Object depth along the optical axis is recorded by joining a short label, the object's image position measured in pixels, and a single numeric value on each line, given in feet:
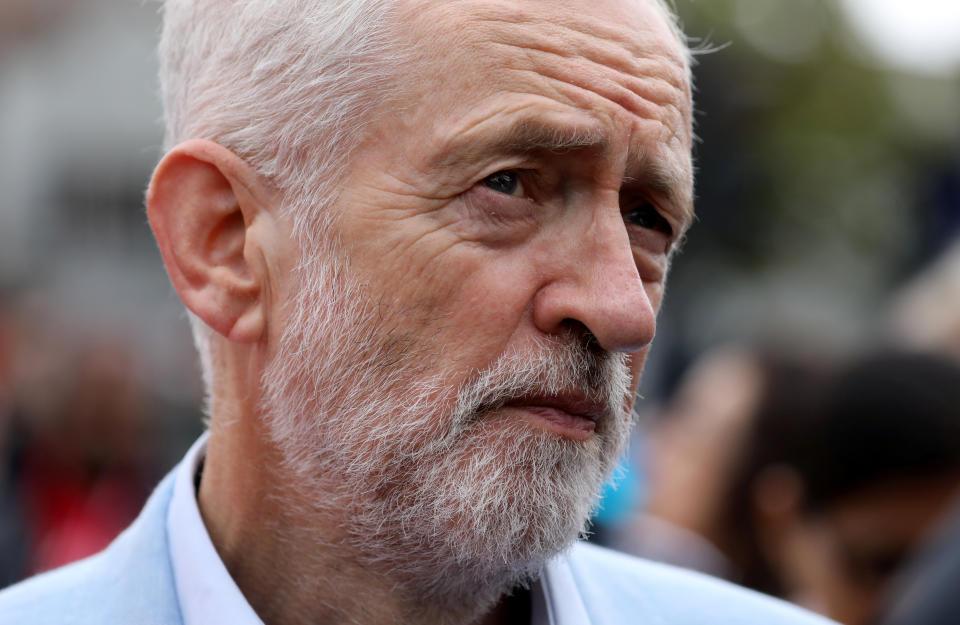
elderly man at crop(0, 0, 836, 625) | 7.36
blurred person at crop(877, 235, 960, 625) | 8.70
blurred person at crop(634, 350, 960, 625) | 11.75
